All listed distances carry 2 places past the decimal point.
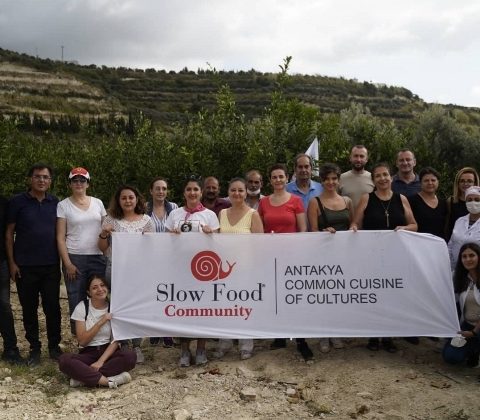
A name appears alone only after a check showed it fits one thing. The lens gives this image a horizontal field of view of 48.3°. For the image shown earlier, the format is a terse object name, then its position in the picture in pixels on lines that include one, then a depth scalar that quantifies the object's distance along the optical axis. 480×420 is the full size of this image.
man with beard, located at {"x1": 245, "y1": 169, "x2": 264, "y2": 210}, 6.94
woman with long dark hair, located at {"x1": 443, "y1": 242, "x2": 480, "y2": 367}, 5.93
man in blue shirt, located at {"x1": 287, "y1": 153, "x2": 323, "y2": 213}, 6.79
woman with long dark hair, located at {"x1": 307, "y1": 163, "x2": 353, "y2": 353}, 6.30
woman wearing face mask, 6.12
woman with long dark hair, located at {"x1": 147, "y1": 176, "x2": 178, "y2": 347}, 6.67
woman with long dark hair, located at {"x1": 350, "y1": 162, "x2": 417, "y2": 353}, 6.33
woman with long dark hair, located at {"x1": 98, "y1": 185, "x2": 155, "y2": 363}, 6.21
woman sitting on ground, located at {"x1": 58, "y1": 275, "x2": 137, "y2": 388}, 5.64
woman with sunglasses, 6.17
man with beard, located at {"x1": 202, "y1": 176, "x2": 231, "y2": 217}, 7.02
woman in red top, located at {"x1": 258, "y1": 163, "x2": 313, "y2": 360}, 6.24
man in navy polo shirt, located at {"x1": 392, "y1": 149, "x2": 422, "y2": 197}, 7.21
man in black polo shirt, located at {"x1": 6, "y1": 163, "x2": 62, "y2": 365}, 6.13
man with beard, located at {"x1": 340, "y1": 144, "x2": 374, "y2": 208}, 7.32
